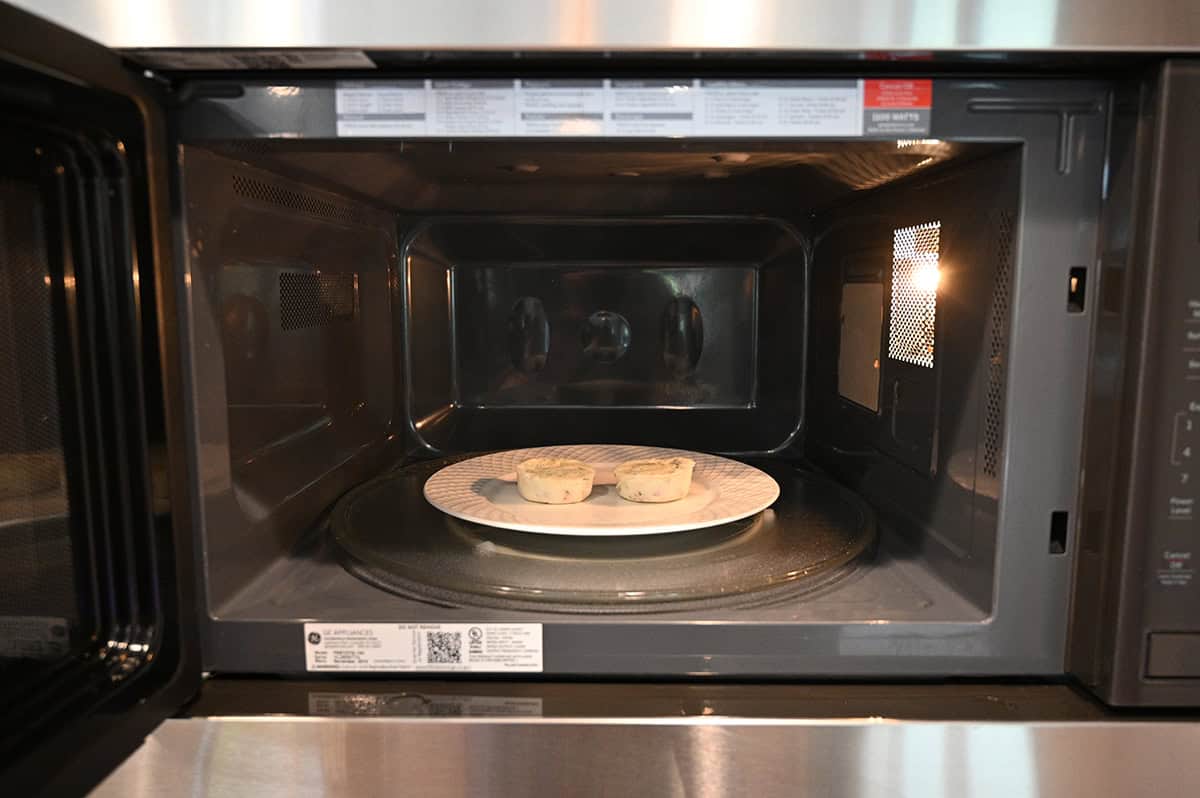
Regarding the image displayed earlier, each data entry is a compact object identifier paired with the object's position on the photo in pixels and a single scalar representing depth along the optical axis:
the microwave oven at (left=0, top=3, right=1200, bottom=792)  0.55
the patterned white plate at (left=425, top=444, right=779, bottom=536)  0.76
